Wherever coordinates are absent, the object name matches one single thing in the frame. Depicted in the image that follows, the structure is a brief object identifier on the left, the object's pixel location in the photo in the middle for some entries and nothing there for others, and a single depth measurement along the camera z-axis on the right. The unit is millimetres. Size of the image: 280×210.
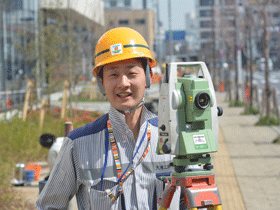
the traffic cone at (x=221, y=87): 46769
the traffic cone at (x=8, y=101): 22397
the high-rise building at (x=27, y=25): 20334
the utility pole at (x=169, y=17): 39012
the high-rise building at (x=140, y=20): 96500
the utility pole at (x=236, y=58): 27134
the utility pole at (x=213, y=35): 39250
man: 2525
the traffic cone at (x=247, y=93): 22745
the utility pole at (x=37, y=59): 17203
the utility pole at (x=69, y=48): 17270
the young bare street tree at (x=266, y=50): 16266
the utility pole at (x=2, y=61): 26478
